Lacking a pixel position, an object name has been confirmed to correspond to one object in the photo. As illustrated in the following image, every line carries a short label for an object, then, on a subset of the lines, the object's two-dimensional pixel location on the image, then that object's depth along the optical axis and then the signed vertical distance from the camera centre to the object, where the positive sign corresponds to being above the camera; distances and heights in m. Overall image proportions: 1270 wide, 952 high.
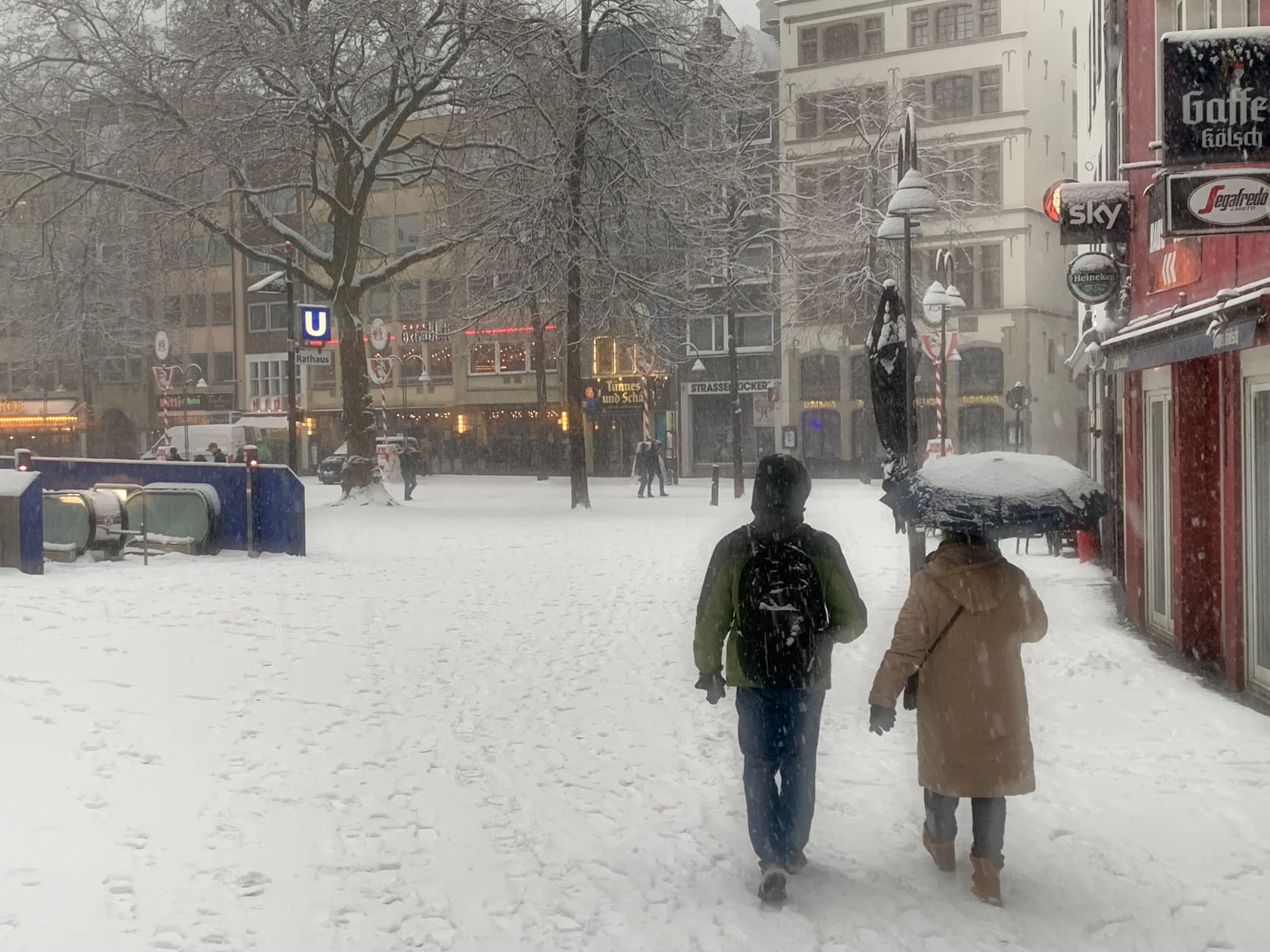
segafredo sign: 6.52 +1.01
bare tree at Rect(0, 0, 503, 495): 23.86 +6.11
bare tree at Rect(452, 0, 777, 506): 24.67 +4.97
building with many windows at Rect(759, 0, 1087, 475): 48.16 +8.49
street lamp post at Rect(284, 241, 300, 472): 26.20 +0.97
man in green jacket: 5.27 -0.80
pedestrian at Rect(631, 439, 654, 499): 34.78 -0.89
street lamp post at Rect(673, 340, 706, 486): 54.41 +0.19
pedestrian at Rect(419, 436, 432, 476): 58.00 -0.71
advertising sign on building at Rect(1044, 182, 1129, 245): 12.37 +1.85
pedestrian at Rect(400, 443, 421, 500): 33.06 -0.79
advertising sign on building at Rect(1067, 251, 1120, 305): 12.68 +1.29
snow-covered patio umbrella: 11.61 +0.47
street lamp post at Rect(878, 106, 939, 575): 11.84 +1.89
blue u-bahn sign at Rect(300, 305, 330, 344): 25.11 +2.01
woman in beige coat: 5.16 -0.91
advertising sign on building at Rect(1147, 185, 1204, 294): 10.29 +1.23
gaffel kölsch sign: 6.08 +1.40
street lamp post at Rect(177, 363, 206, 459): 42.11 +2.22
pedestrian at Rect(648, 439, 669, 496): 34.78 -0.93
